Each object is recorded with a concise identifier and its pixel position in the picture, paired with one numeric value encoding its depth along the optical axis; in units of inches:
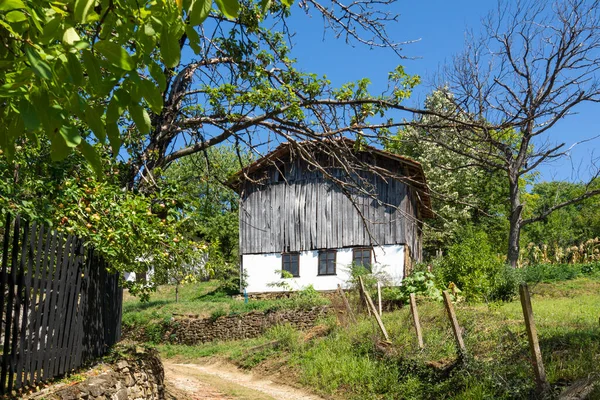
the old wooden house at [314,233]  1037.2
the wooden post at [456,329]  398.6
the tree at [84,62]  103.7
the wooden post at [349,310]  625.3
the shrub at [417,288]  717.2
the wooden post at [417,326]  458.4
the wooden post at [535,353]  325.1
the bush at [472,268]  703.7
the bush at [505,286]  711.1
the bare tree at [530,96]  754.2
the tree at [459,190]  1369.3
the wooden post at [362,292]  611.2
